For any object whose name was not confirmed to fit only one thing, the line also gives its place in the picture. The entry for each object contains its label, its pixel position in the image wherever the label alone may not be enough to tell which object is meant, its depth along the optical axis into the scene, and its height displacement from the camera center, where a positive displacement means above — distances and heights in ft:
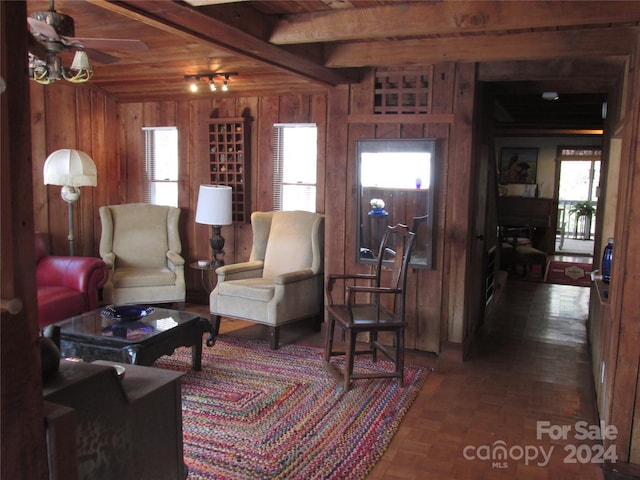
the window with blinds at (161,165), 18.88 +0.43
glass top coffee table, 10.18 -3.06
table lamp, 16.17 -0.80
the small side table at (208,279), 18.48 -3.40
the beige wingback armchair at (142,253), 15.83 -2.39
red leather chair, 13.84 -2.88
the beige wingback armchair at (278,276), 13.84 -2.63
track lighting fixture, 15.02 +2.81
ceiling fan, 7.91 +2.07
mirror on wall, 13.17 -0.21
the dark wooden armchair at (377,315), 11.16 -2.84
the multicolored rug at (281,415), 8.43 -4.31
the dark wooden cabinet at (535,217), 32.24 -1.86
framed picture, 33.99 +1.27
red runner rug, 24.30 -4.07
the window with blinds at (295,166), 16.83 +0.46
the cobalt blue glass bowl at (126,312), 11.34 -2.85
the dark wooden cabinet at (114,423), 4.72 -2.47
